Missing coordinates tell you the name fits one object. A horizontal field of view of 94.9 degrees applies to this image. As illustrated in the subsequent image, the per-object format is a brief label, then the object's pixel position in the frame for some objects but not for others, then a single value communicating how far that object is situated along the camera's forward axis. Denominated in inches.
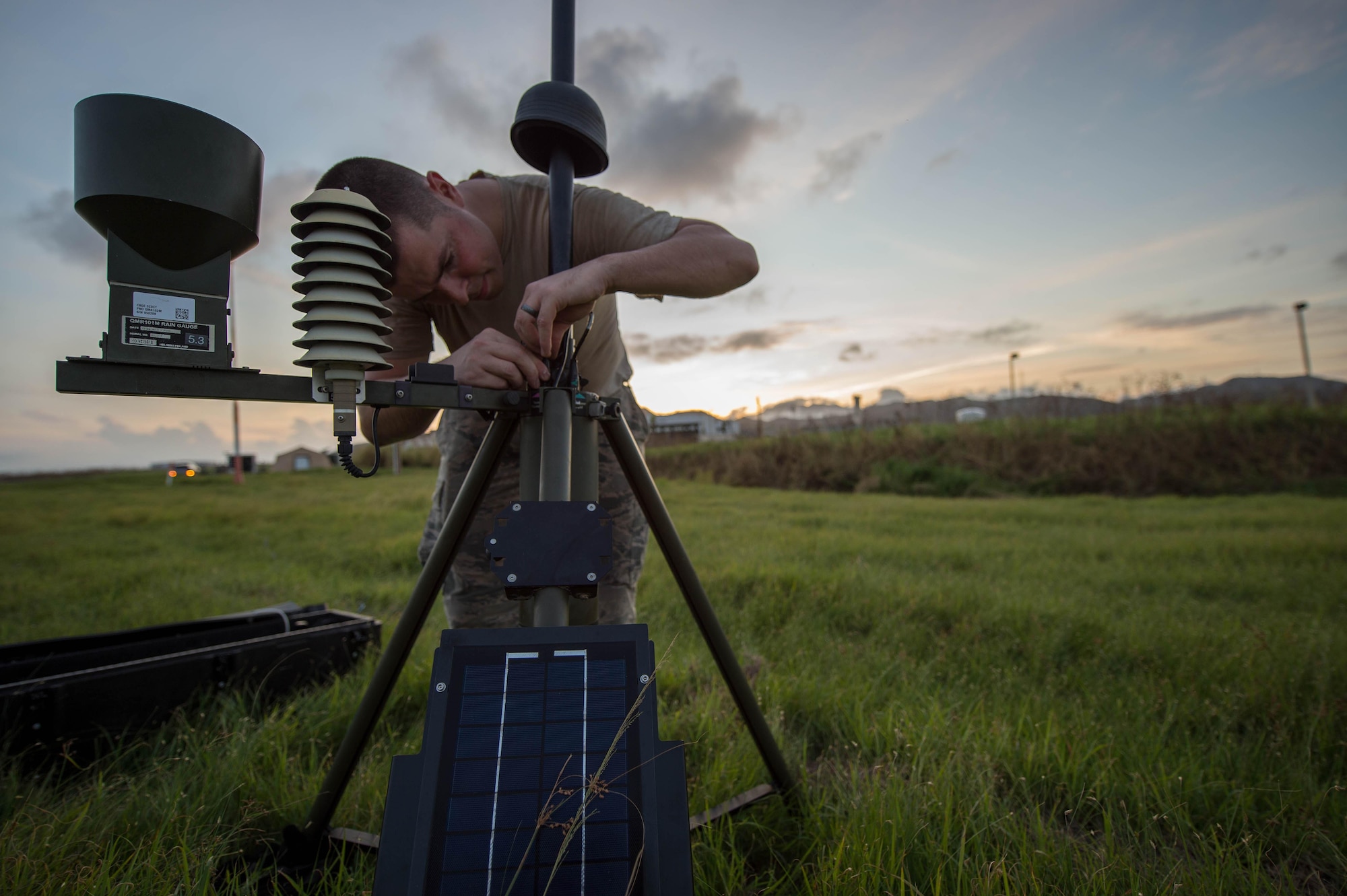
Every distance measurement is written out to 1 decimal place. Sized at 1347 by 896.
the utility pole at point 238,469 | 807.7
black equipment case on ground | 80.7
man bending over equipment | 52.4
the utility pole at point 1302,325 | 844.6
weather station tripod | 36.4
